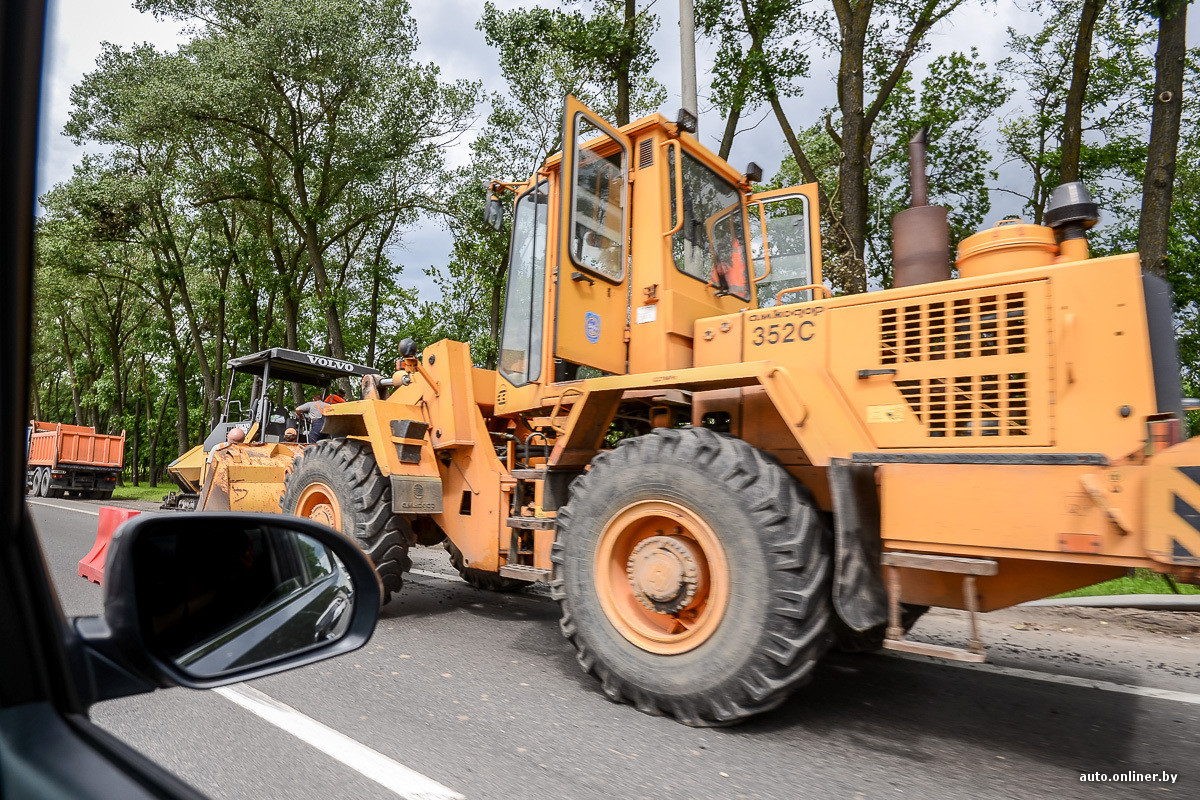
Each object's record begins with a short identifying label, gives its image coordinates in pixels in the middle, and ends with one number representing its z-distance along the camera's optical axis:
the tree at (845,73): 11.20
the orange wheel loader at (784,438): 3.00
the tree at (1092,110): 15.49
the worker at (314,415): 7.51
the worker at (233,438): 7.43
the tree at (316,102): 16.38
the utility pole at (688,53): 8.99
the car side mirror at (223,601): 1.08
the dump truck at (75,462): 20.77
